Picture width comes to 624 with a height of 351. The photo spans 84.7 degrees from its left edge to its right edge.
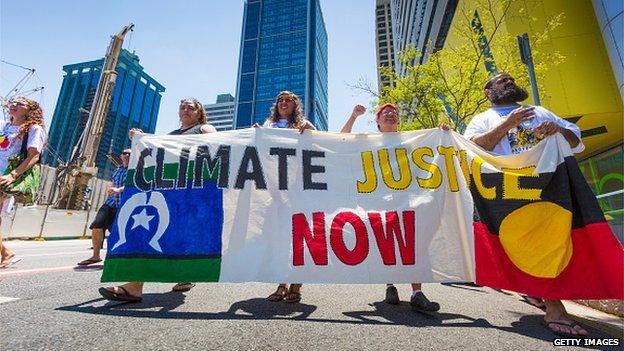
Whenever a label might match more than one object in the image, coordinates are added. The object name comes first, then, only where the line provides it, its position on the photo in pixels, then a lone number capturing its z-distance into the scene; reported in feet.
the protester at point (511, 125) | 9.25
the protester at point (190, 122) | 11.28
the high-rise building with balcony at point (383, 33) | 323.57
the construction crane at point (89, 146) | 72.64
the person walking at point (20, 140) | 11.98
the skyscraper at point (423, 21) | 76.48
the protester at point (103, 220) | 16.15
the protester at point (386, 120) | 10.09
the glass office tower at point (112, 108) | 374.02
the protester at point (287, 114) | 12.13
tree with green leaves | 40.19
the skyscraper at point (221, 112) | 575.79
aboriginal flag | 7.89
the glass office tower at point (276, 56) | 428.97
